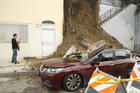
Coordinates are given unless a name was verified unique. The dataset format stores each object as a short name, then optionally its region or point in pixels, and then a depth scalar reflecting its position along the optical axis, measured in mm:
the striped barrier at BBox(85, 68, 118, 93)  1959
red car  3217
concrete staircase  12102
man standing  6230
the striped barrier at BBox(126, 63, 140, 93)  2031
